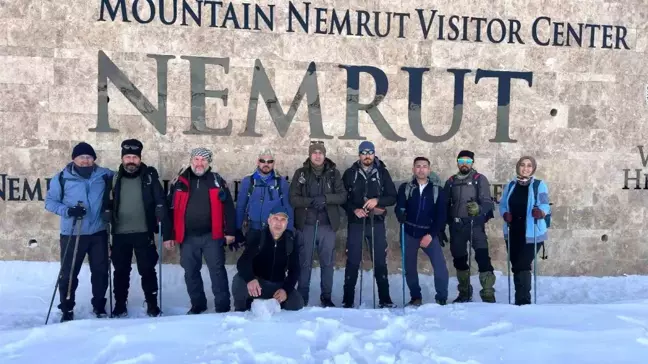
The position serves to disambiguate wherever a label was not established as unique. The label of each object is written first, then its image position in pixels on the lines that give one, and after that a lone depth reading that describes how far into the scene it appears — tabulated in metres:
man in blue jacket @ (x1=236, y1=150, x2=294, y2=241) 5.48
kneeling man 4.76
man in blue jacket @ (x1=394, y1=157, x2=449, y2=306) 5.58
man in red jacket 5.17
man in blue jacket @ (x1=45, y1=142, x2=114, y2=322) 5.16
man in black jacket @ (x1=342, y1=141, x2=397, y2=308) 5.67
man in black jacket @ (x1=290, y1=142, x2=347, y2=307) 5.50
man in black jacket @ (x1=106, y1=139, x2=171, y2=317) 5.14
